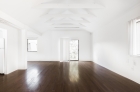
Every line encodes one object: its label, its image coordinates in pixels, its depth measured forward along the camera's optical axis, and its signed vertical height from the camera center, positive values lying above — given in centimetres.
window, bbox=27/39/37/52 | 598 -5
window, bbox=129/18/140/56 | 232 +29
